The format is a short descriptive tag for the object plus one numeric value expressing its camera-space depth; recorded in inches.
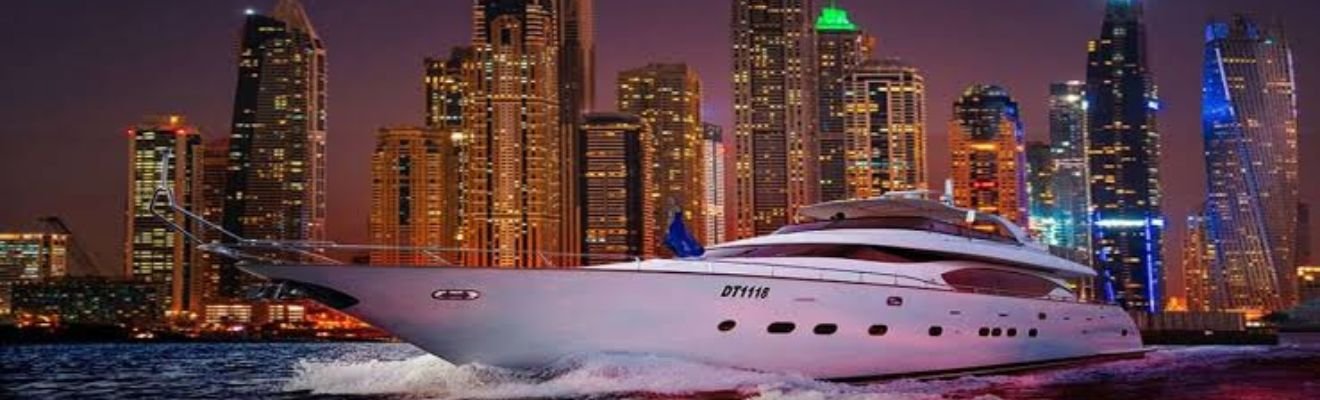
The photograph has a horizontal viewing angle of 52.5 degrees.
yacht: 897.5
